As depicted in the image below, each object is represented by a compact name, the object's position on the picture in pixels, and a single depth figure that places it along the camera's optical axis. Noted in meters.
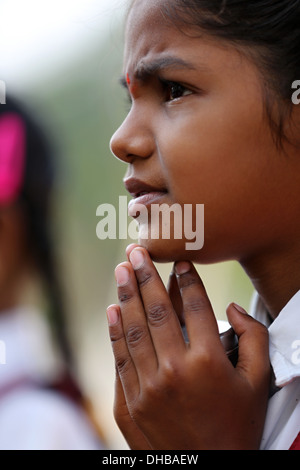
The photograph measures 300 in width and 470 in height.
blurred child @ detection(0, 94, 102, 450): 1.28
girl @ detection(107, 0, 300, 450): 1.09
